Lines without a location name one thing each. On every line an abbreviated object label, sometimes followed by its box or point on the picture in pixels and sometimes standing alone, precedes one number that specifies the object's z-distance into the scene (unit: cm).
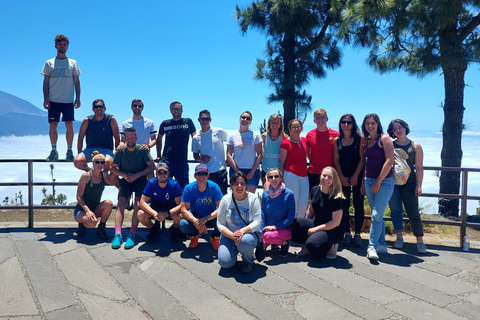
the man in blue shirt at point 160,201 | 521
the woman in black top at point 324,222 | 469
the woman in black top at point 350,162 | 514
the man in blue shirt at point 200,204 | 507
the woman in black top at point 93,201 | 540
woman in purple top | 478
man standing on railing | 643
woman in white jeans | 525
